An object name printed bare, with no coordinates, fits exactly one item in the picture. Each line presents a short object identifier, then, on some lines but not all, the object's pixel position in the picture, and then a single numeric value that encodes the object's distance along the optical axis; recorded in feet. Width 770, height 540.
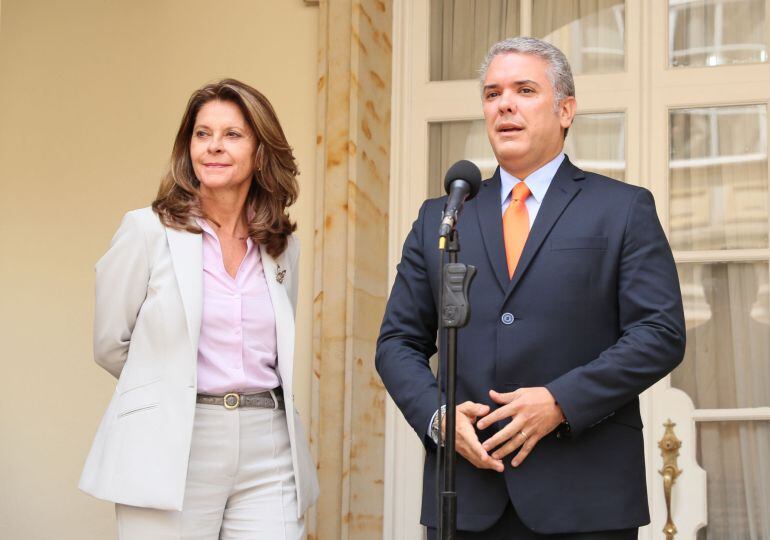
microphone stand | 8.07
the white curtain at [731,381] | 15.26
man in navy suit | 9.07
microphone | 8.58
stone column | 15.60
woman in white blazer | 10.02
